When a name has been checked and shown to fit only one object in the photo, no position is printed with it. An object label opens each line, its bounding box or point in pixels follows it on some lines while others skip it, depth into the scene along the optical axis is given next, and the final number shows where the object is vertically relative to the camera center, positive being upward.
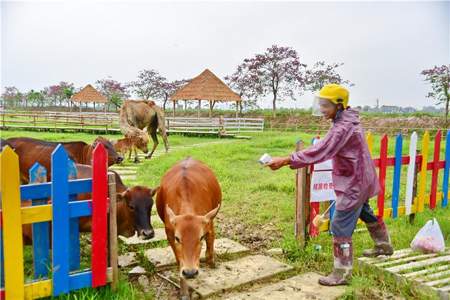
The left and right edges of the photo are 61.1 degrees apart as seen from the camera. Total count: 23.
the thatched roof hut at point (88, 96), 38.59 +1.65
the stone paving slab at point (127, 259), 4.08 -1.61
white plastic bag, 4.07 -1.27
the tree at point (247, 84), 33.91 +2.86
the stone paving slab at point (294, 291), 3.34 -1.57
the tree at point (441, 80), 23.67 +2.49
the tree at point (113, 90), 48.69 +3.07
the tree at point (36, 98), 54.91 +1.95
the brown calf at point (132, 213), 3.72 -0.99
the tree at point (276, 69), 33.28 +4.14
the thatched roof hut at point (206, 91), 27.22 +1.72
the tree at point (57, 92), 52.16 +2.82
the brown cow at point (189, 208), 2.99 -0.85
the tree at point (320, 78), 32.81 +3.44
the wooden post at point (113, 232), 3.25 -1.03
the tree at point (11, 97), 59.78 +2.13
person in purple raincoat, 3.42 -0.42
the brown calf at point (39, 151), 5.37 -0.59
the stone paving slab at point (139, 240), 4.68 -1.57
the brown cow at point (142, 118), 12.65 -0.18
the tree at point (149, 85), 43.78 +3.31
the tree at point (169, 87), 43.59 +3.08
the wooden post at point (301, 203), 4.43 -1.01
